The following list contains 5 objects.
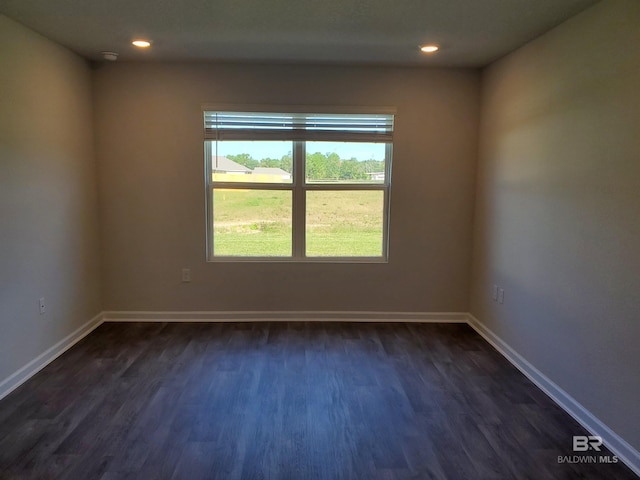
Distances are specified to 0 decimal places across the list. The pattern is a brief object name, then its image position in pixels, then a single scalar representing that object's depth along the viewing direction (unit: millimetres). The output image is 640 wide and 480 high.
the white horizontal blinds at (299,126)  3770
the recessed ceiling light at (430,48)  3125
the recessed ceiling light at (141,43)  3077
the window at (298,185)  3809
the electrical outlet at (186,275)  3928
